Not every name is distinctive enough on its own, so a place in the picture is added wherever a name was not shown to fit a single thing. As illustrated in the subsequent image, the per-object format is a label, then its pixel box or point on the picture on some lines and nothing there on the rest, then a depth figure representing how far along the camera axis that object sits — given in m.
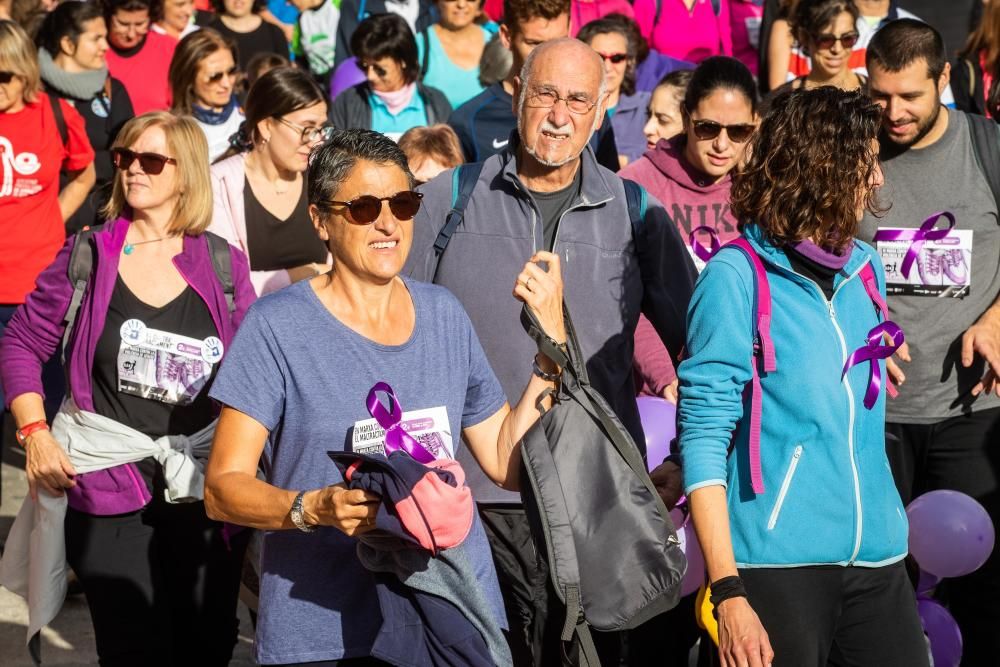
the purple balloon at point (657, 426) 9.99
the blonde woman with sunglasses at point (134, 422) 9.11
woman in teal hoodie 6.72
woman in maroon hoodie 11.07
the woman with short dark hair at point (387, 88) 15.61
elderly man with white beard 8.85
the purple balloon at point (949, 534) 9.39
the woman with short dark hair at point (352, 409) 6.35
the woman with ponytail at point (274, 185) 11.72
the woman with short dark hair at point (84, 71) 16.45
